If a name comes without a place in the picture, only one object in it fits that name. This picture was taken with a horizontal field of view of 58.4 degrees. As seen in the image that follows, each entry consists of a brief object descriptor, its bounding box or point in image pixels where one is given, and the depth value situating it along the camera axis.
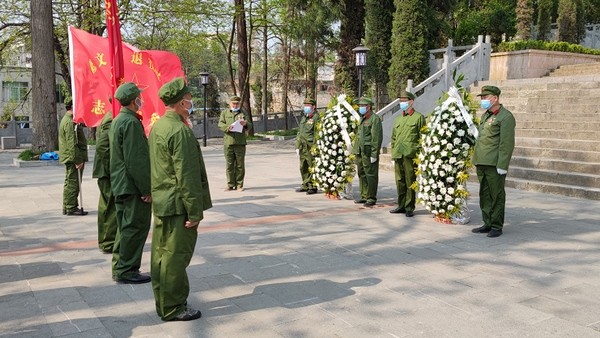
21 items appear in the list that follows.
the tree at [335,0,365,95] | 19.86
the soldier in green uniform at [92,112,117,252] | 5.86
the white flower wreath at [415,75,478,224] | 7.57
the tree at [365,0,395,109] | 20.25
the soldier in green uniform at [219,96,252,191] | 10.81
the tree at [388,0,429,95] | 18.27
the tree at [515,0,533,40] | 25.81
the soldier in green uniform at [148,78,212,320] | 4.00
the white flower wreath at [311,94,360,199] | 9.61
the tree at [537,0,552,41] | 28.59
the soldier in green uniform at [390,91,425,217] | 8.16
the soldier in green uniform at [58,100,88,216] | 7.84
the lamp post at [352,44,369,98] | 14.24
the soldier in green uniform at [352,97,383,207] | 8.90
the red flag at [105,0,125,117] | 6.14
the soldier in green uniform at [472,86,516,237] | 6.86
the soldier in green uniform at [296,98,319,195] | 10.38
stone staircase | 10.39
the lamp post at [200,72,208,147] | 24.83
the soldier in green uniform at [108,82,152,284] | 4.89
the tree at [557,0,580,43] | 26.84
